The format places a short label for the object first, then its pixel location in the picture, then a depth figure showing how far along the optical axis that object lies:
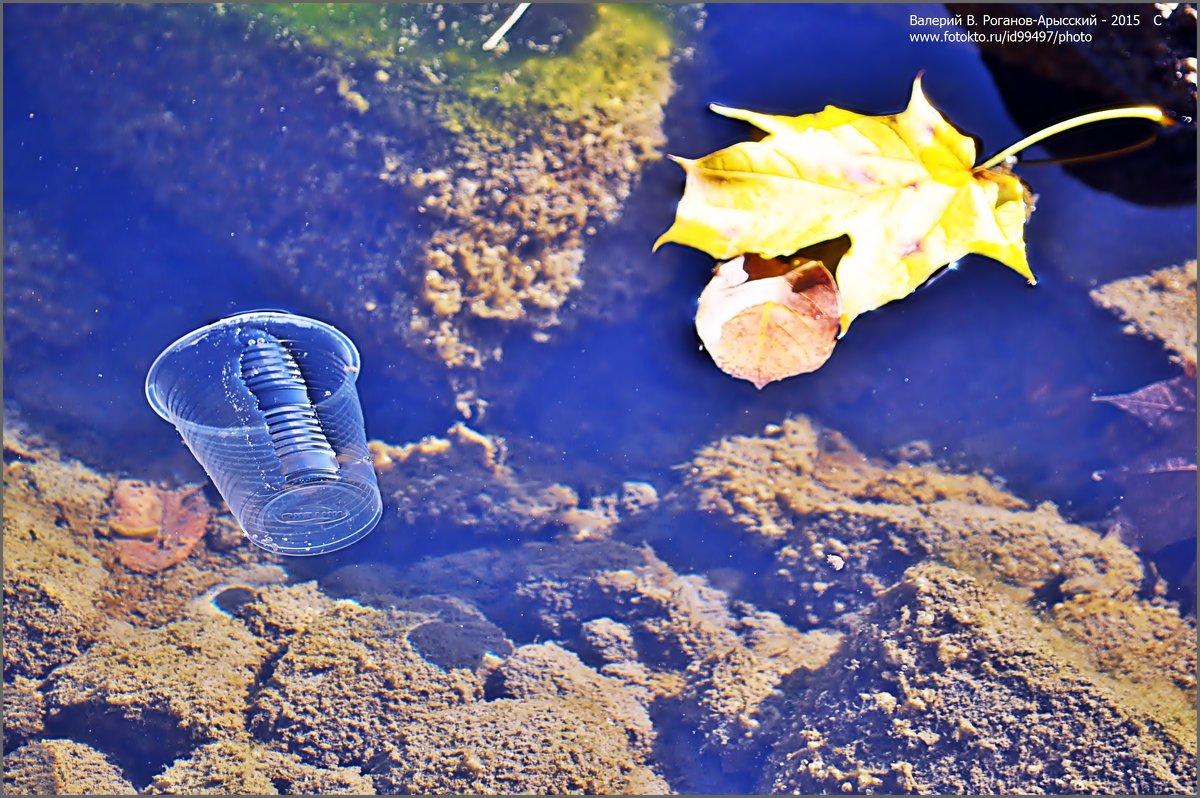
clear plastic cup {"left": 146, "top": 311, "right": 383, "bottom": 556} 2.43
